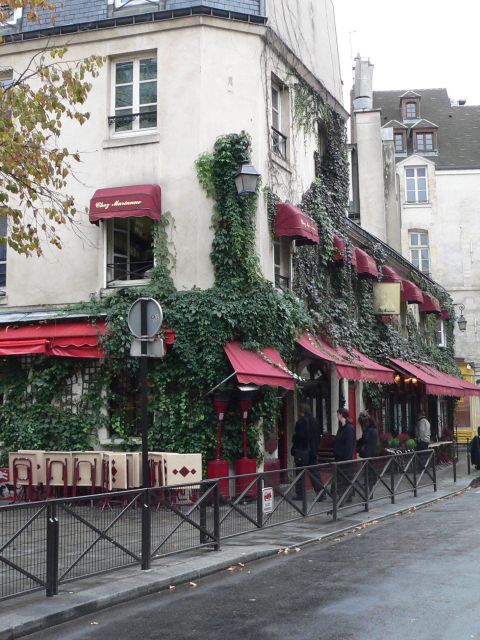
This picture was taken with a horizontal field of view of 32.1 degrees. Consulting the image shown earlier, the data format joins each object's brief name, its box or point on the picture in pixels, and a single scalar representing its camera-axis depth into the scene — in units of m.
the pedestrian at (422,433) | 22.36
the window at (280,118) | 17.31
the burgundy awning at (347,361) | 16.52
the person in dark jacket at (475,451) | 22.86
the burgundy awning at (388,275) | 24.55
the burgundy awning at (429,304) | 29.28
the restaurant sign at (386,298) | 23.59
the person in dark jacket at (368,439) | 15.80
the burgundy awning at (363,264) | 21.19
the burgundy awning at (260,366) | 14.02
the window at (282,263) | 17.11
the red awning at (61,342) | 14.84
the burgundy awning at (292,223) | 15.99
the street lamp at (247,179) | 14.81
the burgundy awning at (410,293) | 26.48
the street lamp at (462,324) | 34.00
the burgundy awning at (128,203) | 15.00
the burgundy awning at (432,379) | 22.86
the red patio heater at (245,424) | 14.69
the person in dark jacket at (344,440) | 14.56
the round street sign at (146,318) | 9.15
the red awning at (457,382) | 26.61
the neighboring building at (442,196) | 43.69
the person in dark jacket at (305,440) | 14.86
